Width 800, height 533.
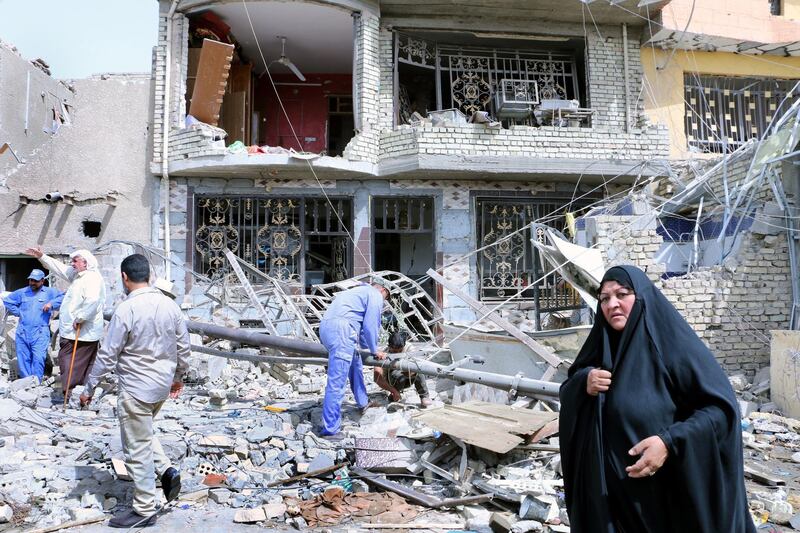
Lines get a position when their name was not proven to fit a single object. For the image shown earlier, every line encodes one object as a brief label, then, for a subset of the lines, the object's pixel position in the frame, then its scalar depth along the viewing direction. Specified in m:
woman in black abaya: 2.07
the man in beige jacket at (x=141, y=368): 3.79
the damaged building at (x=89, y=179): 11.24
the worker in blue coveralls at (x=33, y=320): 7.67
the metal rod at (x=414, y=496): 4.07
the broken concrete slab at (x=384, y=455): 4.61
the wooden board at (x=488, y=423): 4.41
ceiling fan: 12.63
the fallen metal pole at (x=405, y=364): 4.99
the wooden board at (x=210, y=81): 11.16
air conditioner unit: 12.09
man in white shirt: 6.49
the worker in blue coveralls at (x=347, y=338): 5.44
